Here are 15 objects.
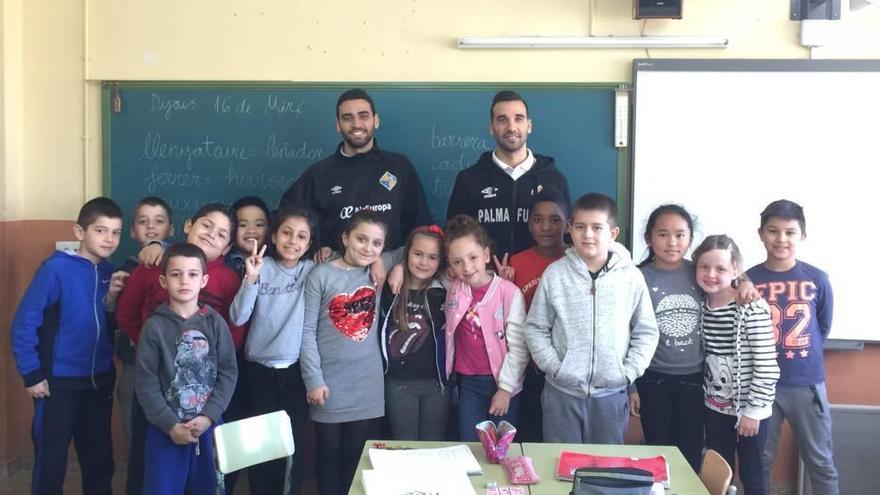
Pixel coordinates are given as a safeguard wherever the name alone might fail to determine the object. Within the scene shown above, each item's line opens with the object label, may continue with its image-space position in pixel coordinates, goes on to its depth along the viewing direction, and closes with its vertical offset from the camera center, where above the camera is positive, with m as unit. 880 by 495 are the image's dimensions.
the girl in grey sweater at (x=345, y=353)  2.67 -0.47
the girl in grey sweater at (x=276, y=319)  2.68 -0.34
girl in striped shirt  2.56 -0.48
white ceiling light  3.31 +0.92
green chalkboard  3.40 +0.49
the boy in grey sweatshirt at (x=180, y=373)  2.47 -0.51
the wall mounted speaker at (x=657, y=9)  3.23 +1.05
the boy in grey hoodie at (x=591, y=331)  2.54 -0.36
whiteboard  3.29 +0.39
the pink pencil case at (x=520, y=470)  1.84 -0.64
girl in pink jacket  2.65 -0.39
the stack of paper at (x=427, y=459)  1.89 -0.63
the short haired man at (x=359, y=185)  3.12 +0.22
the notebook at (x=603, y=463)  1.88 -0.64
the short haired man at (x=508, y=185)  3.03 +0.21
